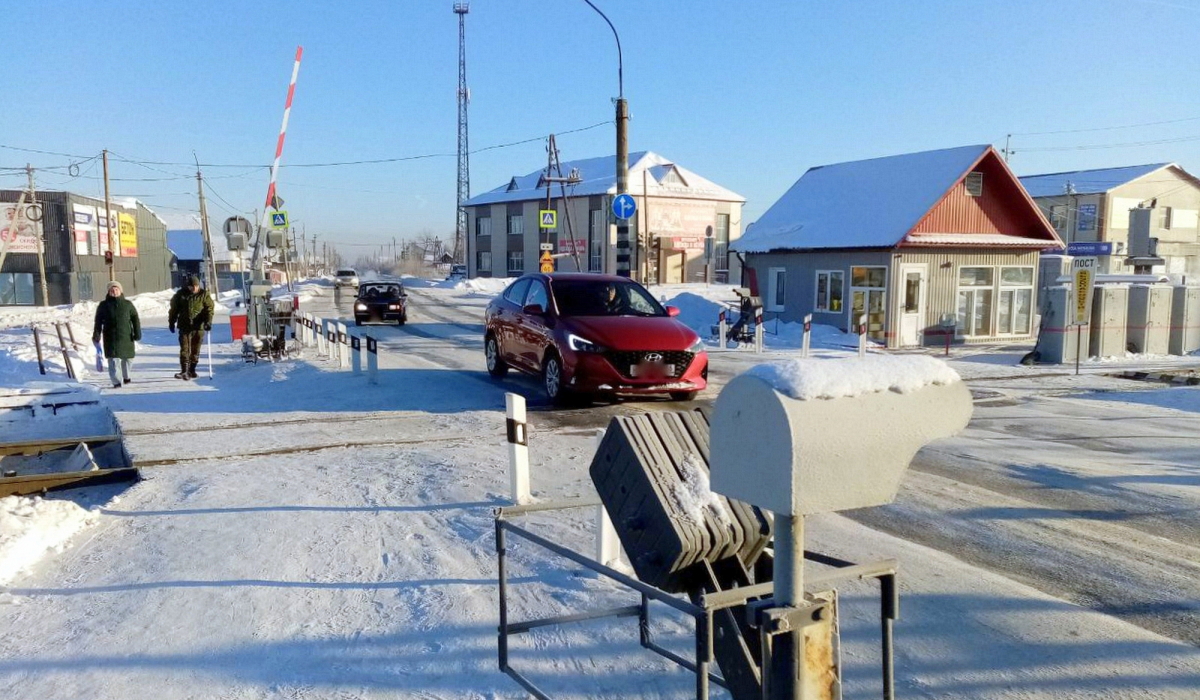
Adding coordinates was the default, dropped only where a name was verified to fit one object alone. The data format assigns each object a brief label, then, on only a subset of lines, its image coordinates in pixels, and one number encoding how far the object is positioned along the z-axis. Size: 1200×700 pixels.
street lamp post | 18.55
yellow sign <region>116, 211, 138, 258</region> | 57.94
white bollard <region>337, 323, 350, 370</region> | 14.11
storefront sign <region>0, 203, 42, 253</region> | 46.25
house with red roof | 23.22
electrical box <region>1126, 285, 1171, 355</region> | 20.22
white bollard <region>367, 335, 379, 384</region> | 12.41
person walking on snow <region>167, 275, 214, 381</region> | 13.49
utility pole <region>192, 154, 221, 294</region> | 37.72
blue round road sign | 17.66
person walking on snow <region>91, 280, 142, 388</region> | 12.98
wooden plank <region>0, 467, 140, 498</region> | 7.30
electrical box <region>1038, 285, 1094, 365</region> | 18.14
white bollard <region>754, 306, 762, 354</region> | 19.92
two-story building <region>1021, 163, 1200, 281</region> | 46.88
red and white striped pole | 14.21
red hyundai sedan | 10.16
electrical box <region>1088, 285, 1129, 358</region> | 19.05
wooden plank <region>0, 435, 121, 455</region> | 9.15
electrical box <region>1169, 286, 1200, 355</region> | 20.94
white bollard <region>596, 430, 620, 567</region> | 4.75
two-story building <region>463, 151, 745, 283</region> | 56.22
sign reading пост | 16.81
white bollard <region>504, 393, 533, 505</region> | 6.08
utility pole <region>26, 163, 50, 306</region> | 39.06
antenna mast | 72.44
